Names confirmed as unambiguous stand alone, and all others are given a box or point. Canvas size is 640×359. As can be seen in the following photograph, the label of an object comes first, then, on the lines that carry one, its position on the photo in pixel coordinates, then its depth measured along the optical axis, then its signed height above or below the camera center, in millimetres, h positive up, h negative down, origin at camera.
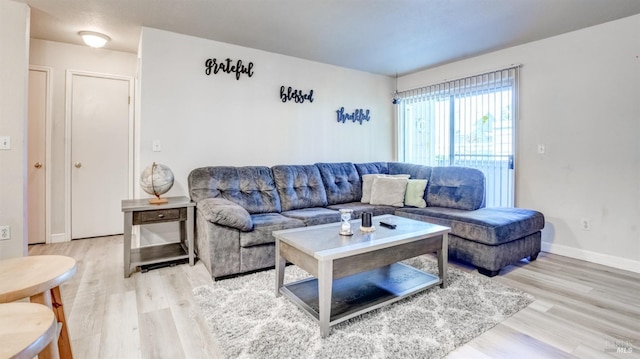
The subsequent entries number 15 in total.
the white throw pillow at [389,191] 3894 -149
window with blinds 3842 +720
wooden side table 2762 -400
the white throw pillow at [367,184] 4156 -73
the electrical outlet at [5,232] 2758 -496
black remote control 2490 -367
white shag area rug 1739 -906
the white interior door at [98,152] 3996 +305
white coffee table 1912 -556
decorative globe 2975 -34
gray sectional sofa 2750 -335
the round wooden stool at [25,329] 781 -411
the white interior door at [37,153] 3730 +259
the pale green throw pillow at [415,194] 3871 -183
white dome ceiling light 3373 +1476
